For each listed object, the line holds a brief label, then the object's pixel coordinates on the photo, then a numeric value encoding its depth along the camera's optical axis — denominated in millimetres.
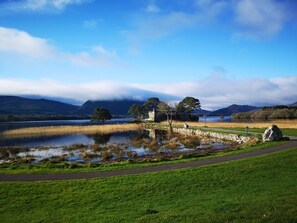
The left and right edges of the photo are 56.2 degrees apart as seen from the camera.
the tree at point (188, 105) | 118938
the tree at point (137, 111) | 131375
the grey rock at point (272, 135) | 27797
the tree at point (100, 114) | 105000
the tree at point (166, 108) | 99000
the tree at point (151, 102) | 142875
